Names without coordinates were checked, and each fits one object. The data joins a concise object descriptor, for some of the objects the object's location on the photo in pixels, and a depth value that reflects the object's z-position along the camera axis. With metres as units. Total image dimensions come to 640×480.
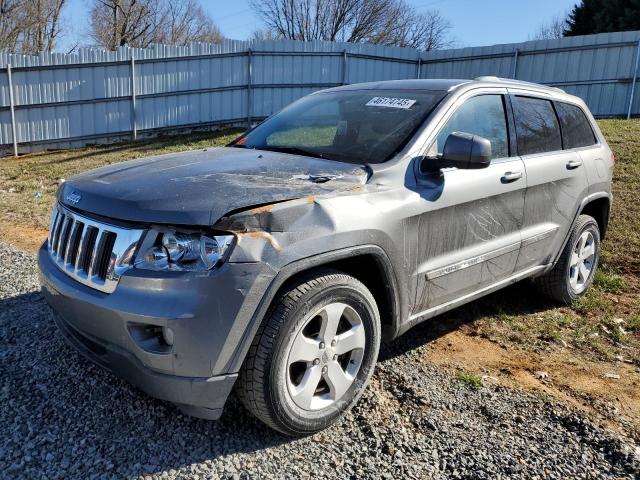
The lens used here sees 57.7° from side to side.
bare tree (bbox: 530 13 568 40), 51.52
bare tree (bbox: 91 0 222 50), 34.78
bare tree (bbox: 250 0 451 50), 42.19
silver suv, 2.49
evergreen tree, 26.52
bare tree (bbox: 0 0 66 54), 28.03
